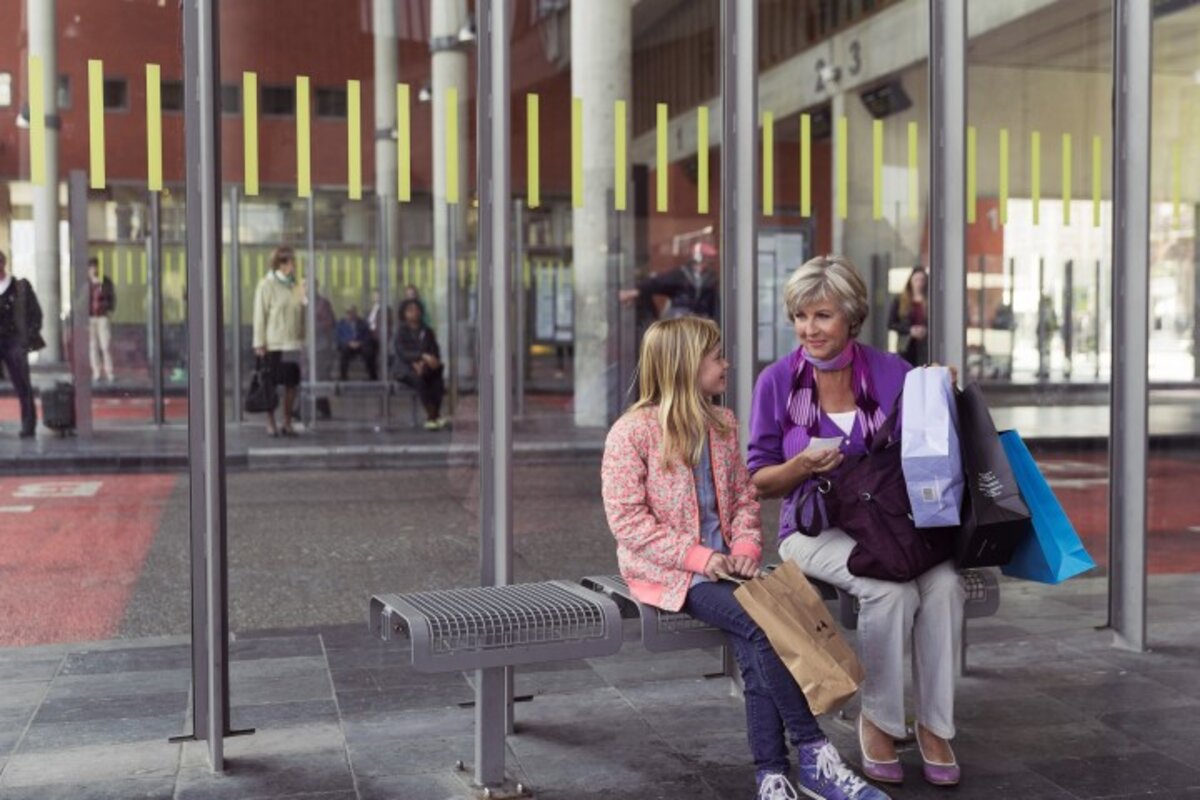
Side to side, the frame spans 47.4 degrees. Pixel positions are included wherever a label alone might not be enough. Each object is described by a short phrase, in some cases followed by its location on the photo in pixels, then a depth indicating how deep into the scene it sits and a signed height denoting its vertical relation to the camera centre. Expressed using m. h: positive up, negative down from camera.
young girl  3.61 -0.49
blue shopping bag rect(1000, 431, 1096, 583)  3.86 -0.59
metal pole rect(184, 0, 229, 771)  3.98 -0.04
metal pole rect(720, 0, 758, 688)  4.84 +0.49
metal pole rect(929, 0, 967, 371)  4.98 +0.61
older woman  3.86 -0.40
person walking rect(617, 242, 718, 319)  6.19 +0.26
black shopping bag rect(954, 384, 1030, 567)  3.77 -0.46
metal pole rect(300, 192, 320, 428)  9.75 +0.09
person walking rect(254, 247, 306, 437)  9.67 +0.11
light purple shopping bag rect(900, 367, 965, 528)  3.75 -0.34
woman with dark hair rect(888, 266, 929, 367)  6.66 +0.07
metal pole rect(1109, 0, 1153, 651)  5.26 +0.09
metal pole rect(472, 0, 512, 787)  4.32 -0.03
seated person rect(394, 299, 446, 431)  10.10 -0.20
